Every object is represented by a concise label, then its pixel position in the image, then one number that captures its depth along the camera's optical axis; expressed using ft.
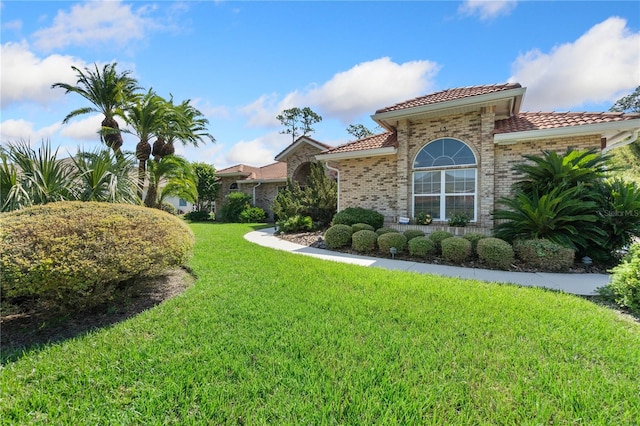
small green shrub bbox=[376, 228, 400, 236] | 31.30
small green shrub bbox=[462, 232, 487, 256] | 25.86
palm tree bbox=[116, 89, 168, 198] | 40.93
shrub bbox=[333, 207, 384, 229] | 36.45
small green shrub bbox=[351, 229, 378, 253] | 29.91
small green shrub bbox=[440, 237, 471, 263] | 24.76
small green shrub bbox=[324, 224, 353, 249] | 32.27
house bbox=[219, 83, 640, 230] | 29.22
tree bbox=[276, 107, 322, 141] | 139.54
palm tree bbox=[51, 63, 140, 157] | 42.83
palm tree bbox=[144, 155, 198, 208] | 34.97
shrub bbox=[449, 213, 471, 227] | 32.23
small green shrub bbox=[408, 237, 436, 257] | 26.53
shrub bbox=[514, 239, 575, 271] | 22.31
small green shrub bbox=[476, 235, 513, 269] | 22.94
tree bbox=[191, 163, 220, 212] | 83.15
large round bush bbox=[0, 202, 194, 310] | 10.62
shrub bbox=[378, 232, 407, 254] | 28.14
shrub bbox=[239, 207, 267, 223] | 70.79
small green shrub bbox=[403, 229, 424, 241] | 29.35
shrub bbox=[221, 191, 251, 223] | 73.46
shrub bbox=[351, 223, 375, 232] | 33.30
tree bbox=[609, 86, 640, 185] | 60.44
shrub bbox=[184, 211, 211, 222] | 80.43
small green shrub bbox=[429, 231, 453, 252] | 27.50
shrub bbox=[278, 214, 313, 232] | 44.32
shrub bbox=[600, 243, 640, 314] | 14.11
